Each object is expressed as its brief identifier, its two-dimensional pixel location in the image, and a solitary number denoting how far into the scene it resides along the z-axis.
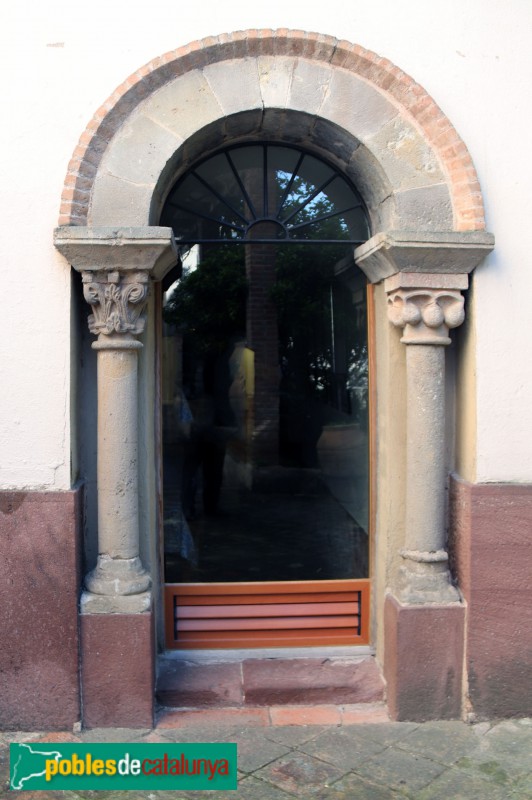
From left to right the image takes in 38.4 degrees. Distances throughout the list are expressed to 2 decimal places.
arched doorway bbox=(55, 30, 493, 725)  4.14
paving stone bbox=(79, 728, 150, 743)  4.10
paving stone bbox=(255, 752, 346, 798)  3.66
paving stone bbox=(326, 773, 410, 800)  3.59
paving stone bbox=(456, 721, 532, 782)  3.81
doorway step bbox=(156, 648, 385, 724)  4.42
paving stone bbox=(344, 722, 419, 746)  4.12
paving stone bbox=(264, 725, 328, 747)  4.09
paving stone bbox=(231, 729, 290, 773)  3.87
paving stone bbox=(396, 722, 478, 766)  3.97
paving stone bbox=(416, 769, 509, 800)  3.59
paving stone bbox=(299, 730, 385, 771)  3.91
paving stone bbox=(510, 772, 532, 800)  3.59
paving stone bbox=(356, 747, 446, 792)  3.70
